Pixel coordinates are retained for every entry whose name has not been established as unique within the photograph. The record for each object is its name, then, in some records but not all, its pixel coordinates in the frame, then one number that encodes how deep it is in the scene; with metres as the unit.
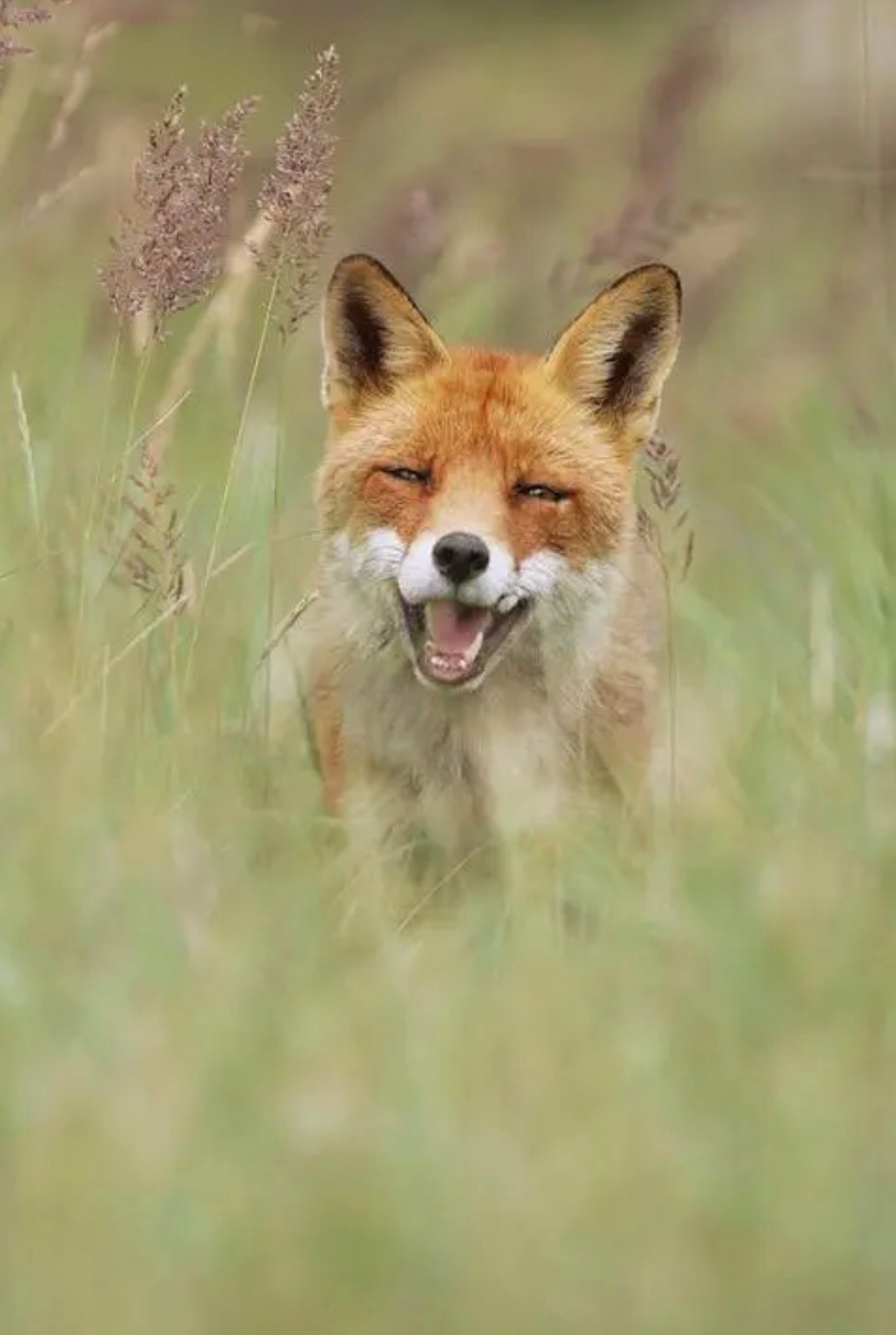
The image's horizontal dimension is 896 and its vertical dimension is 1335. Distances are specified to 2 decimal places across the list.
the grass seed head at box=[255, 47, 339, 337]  8.16
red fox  8.34
